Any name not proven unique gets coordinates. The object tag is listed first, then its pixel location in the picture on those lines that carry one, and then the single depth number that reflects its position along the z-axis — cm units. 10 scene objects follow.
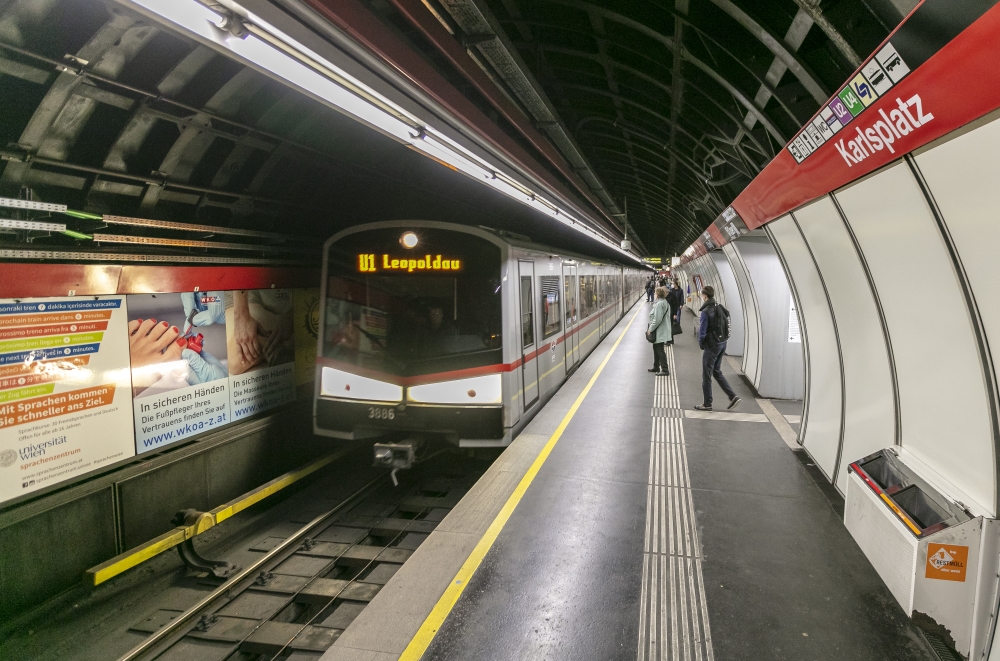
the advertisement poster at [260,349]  596
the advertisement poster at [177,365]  483
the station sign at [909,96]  166
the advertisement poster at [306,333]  700
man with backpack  702
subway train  539
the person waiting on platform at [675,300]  1480
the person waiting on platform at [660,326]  888
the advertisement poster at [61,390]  379
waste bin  246
